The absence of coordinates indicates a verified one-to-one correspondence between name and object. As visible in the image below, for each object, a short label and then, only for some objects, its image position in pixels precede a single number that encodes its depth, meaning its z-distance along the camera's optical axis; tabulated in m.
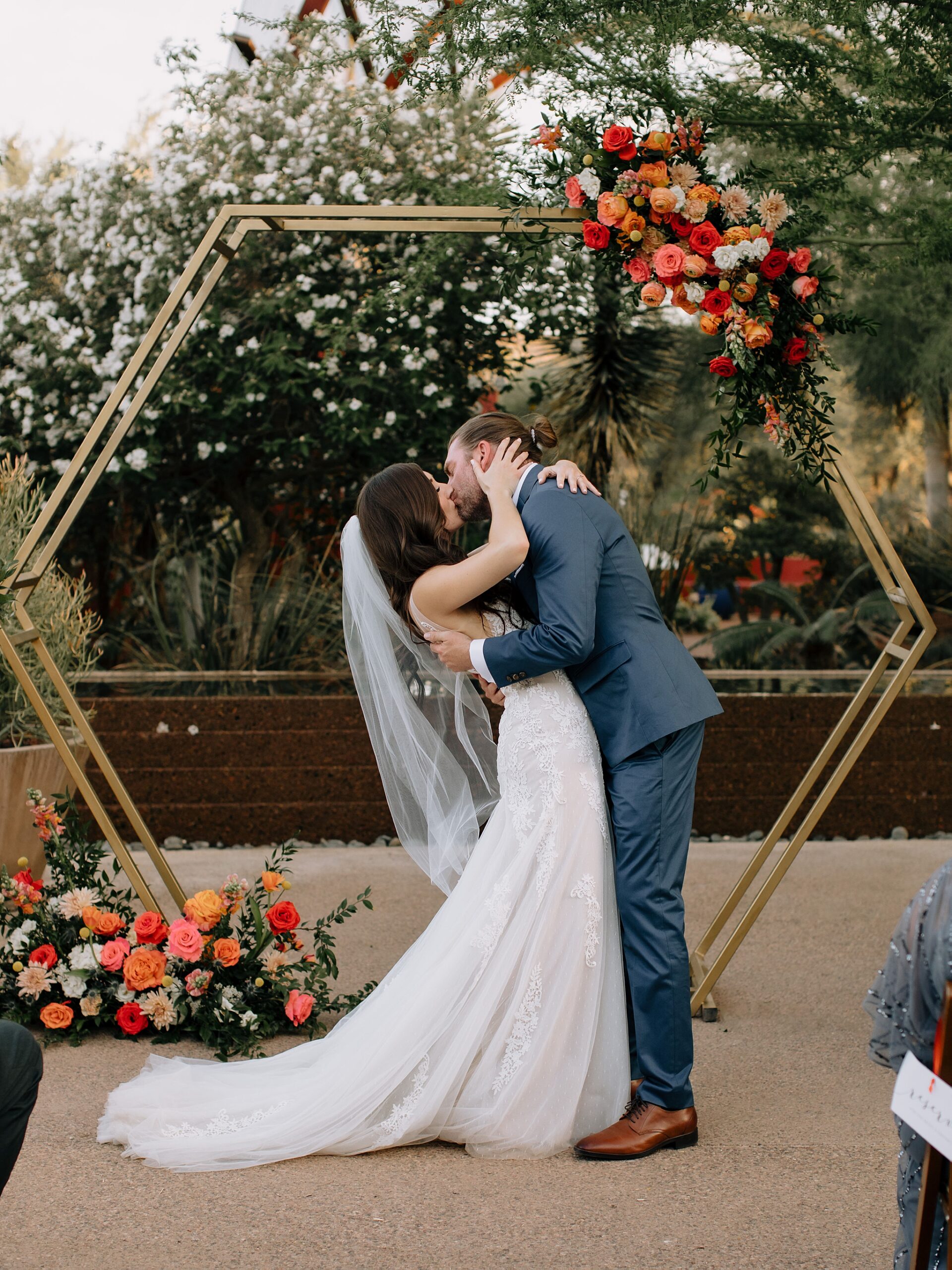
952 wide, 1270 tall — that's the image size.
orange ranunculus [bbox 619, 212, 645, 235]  3.20
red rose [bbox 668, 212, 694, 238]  3.22
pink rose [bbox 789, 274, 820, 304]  3.20
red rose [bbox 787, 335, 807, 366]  3.26
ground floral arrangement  3.37
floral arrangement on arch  3.17
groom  2.72
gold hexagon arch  3.34
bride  2.69
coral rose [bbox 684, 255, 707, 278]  3.18
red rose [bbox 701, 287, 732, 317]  3.18
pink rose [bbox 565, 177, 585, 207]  3.25
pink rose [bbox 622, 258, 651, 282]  3.29
